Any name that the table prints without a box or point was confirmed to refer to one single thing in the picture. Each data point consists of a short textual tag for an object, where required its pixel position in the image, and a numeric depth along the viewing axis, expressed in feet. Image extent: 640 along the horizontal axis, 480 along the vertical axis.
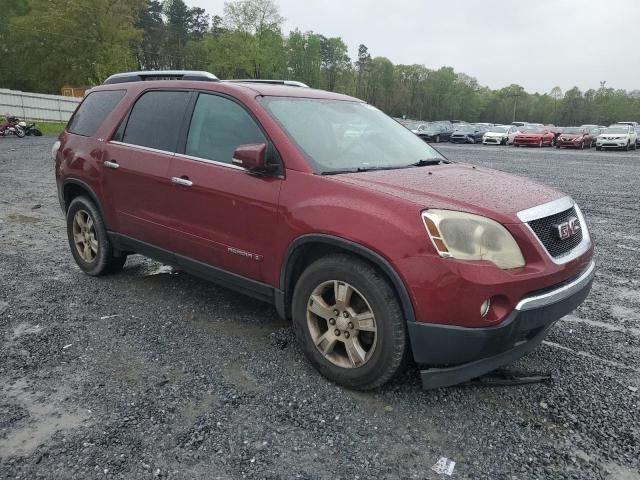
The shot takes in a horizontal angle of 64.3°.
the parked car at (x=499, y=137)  116.57
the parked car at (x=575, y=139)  106.11
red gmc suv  8.82
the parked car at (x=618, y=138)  99.40
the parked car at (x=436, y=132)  123.11
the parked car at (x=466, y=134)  122.31
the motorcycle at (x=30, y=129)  88.28
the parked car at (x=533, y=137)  109.70
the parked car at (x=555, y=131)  119.53
